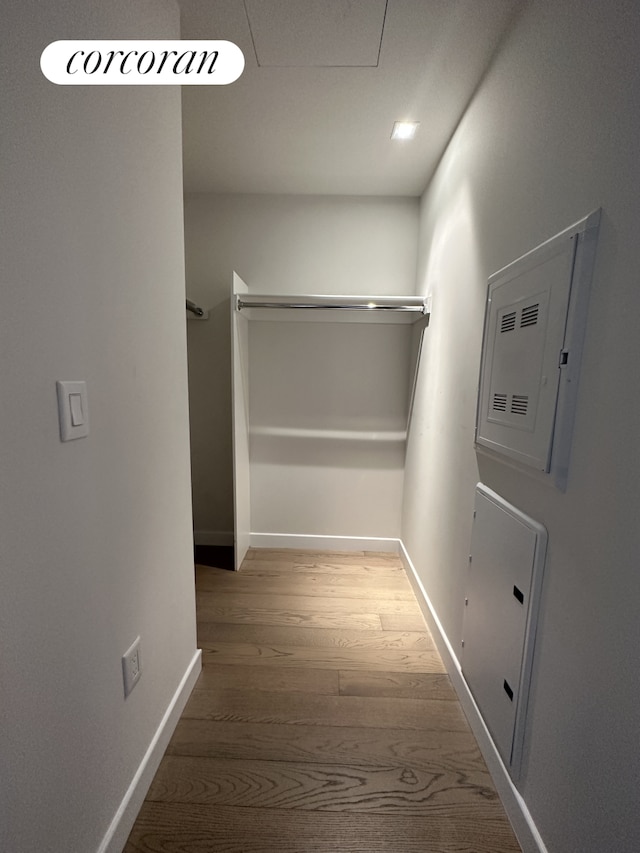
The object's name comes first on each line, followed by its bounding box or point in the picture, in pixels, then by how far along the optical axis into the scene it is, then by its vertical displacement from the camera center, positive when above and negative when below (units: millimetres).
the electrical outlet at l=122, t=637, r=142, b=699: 1002 -845
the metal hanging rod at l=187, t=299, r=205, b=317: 2220 +451
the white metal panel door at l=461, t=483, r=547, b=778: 995 -738
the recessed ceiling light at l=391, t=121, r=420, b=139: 1690 +1241
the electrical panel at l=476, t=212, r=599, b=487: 843 +106
